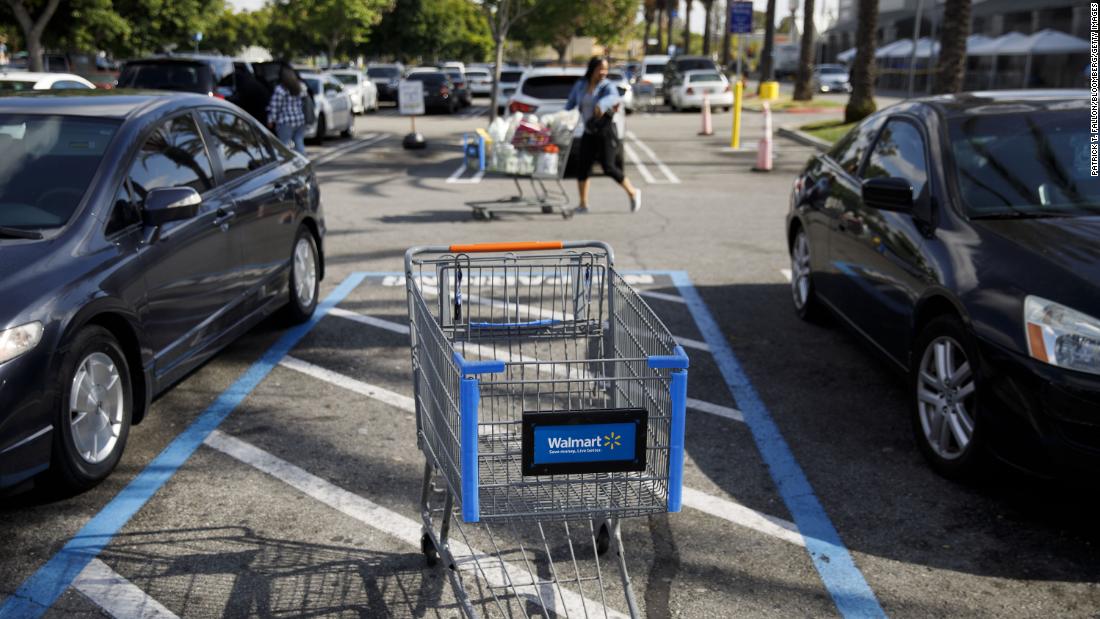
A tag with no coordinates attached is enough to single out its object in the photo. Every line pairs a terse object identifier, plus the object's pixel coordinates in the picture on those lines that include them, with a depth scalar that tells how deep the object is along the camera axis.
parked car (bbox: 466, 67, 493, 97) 46.25
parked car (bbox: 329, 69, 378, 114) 31.34
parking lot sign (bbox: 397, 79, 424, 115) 19.77
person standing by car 13.42
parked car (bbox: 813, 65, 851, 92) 53.25
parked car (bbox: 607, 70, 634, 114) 30.77
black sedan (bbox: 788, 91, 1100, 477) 4.10
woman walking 11.51
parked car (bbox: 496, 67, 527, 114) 31.18
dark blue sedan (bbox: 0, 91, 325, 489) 4.12
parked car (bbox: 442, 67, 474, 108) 35.41
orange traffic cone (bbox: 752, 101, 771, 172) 17.03
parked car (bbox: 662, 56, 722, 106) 36.57
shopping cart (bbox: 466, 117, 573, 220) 11.28
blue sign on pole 36.31
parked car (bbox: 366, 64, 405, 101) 37.75
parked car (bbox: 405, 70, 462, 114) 31.73
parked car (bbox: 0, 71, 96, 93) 11.81
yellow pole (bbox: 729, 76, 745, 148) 20.97
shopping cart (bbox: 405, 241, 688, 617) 3.05
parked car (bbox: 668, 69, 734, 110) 32.72
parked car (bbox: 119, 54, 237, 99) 18.00
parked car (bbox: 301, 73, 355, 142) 21.53
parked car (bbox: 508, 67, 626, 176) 17.44
